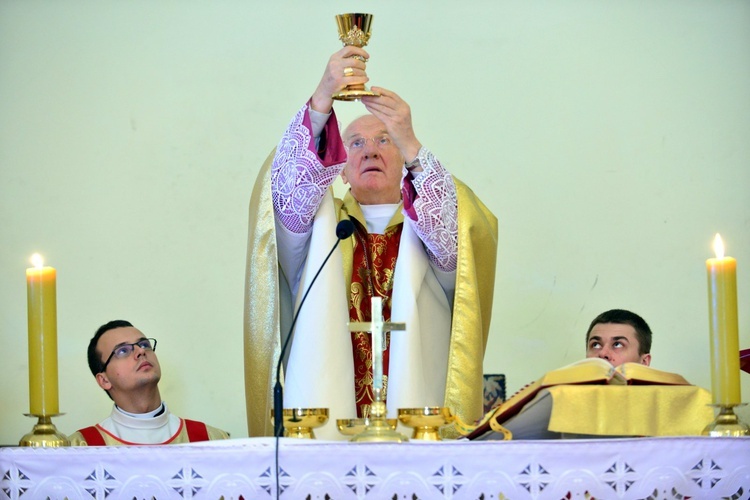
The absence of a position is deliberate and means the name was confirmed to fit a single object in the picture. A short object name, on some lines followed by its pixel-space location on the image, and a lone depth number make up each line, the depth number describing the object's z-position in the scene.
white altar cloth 4.84
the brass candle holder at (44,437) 5.62
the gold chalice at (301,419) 5.46
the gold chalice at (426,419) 5.40
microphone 5.01
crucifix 5.23
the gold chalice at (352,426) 5.40
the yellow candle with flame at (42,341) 5.64
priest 7.34
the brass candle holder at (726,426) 5.20
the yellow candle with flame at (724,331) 5.32
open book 5.38
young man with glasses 9.27
